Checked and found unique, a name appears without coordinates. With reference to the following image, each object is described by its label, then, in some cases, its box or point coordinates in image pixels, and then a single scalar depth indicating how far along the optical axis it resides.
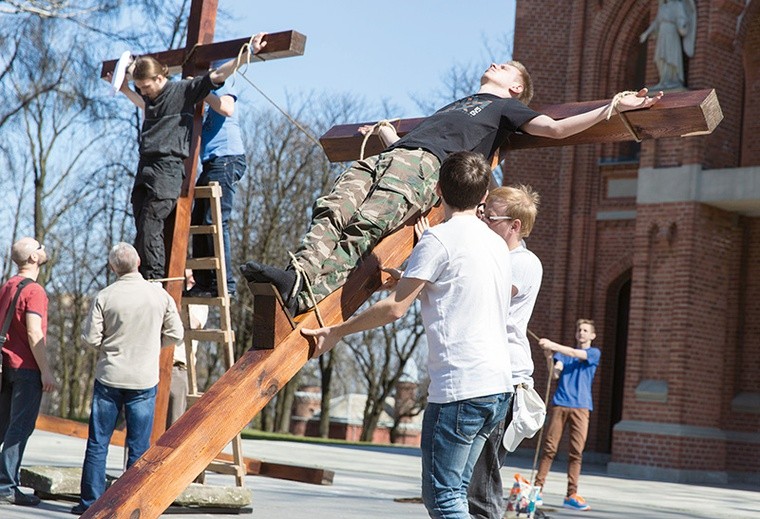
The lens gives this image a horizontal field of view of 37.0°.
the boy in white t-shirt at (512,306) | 5.20
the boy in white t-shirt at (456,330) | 4.51
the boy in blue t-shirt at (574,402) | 11.20
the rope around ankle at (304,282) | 4.69
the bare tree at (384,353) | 44.97
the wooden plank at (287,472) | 10.37
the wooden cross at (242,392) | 4.38
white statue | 20.16
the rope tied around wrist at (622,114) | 5.38
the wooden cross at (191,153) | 7.81
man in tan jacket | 7.23
